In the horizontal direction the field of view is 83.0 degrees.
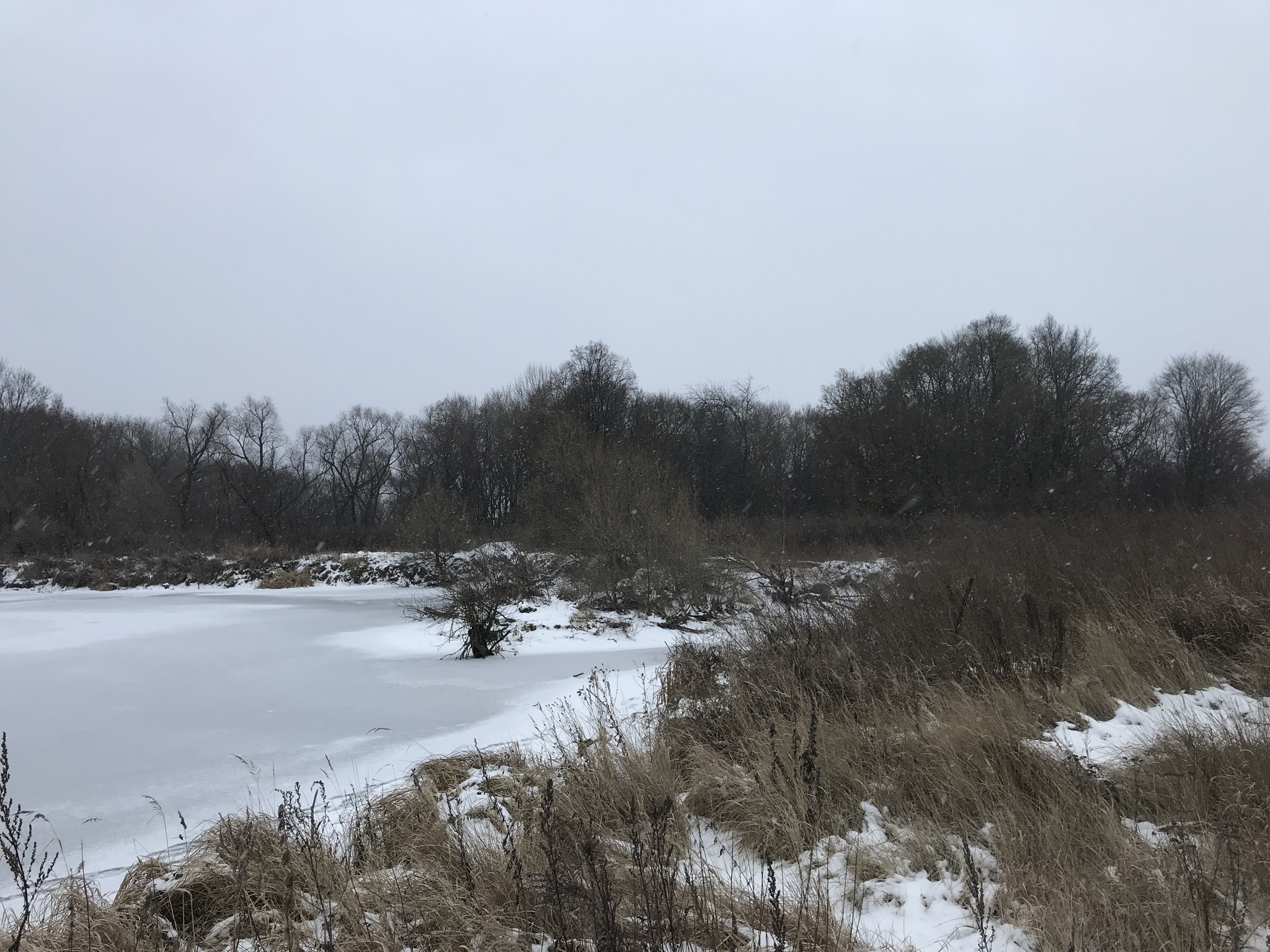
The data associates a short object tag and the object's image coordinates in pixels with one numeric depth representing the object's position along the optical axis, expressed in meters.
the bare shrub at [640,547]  21.28
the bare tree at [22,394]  53.88
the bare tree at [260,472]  52.84
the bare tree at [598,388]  40.03
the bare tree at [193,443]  55.00
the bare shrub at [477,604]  14.87
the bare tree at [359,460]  59.69
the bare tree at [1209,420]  41.81
